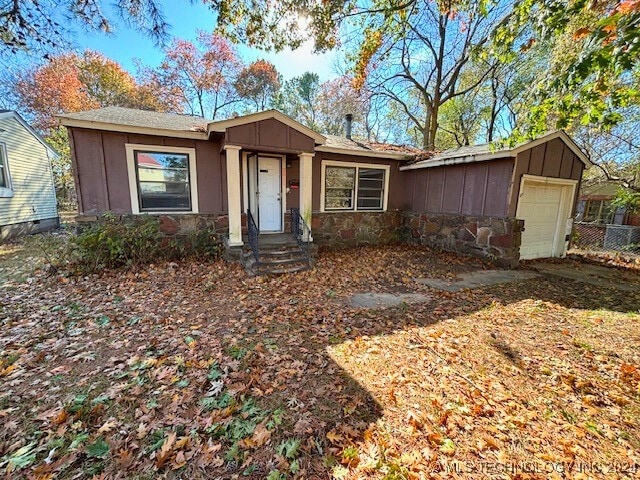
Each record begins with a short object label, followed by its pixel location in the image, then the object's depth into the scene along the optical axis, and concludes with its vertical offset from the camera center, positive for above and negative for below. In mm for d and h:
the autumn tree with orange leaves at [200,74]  19484 +8727
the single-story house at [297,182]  6238 +405
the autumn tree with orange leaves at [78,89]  17094 +6880
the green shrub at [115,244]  5508 -1056
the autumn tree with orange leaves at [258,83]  20922 +8698
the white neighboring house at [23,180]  9414 +419
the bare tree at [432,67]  12750 +6747
